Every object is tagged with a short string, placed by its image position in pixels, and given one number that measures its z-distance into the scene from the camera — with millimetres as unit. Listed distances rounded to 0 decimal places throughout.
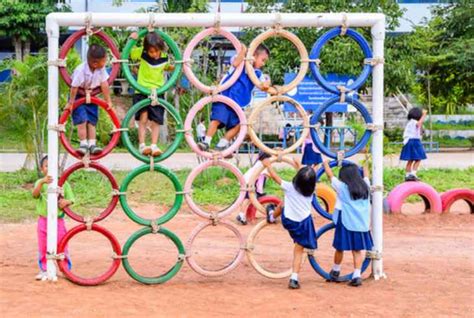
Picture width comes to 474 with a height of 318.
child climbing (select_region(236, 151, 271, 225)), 19290
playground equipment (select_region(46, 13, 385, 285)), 12735
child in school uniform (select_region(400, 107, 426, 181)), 22918
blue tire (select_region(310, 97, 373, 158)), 13199
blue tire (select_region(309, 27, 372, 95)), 13182
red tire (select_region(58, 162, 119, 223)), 12767
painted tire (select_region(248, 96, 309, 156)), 12987
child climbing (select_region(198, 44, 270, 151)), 13077
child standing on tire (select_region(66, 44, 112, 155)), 12606
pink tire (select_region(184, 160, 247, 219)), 12858
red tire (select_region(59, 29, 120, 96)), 12761
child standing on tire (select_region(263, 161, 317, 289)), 12593
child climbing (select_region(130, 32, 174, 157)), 12780
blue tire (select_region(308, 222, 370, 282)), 13064
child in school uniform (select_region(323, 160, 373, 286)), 12838
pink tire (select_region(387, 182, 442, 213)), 21320
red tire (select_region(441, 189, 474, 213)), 21629
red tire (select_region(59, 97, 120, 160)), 12684
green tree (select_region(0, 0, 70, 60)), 47203
